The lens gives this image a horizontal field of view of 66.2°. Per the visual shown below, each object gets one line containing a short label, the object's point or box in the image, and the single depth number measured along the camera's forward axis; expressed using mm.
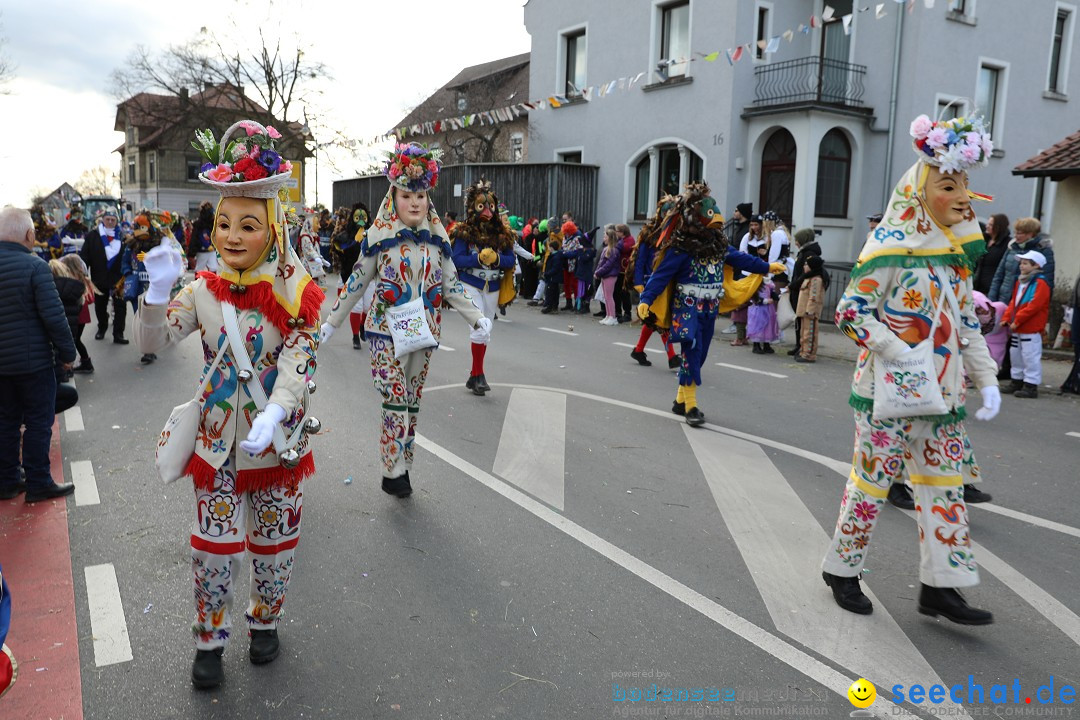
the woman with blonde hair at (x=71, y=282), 7699
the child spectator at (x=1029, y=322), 9656
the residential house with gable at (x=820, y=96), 19781
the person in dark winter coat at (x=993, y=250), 11555
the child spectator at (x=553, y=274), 17656
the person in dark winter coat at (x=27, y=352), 5395
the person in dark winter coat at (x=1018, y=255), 9953
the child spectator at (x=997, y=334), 10125
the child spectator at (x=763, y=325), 12633
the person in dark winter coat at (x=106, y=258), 11766
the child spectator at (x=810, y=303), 12062
